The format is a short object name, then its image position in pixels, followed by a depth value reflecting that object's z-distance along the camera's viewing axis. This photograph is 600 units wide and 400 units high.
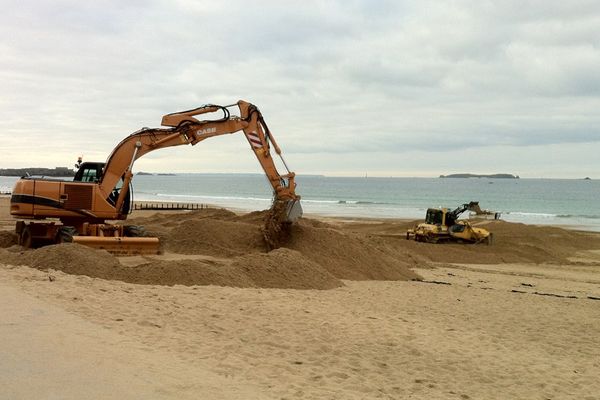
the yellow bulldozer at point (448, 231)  26.33
